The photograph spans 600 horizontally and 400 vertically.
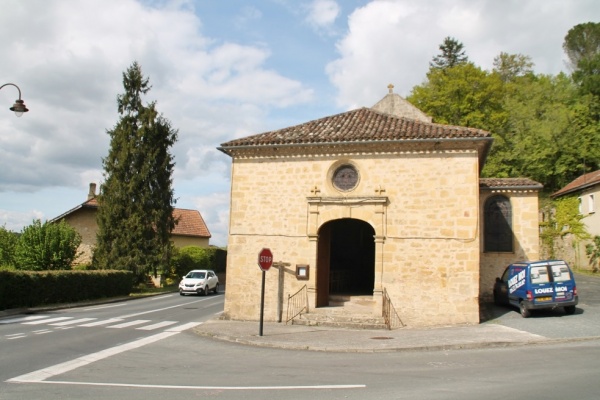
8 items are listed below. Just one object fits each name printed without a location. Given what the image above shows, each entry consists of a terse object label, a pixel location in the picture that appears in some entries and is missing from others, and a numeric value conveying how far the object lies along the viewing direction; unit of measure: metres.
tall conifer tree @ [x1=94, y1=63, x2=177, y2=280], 31.84
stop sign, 13.71
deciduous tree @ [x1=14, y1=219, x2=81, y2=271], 27.20
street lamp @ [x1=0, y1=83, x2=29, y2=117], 13.82
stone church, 15.24
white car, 29.48
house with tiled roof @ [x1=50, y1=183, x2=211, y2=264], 35.78
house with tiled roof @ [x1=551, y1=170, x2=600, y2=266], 30.45
